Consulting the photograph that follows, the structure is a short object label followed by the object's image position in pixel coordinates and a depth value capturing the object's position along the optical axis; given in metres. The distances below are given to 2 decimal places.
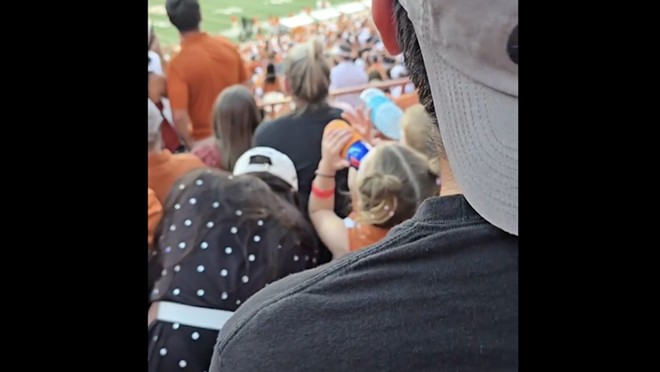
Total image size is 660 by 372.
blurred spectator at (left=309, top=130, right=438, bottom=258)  1.74
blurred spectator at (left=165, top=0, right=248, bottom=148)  2.99
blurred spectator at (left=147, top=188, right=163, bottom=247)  1.56
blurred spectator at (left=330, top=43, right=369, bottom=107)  3.09
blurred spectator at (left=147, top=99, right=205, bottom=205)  1.91
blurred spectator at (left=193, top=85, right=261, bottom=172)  2.36
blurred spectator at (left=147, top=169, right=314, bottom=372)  1.42
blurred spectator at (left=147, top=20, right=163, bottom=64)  2.85
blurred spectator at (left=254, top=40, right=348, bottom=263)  2.28
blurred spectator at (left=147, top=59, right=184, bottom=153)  2.69
